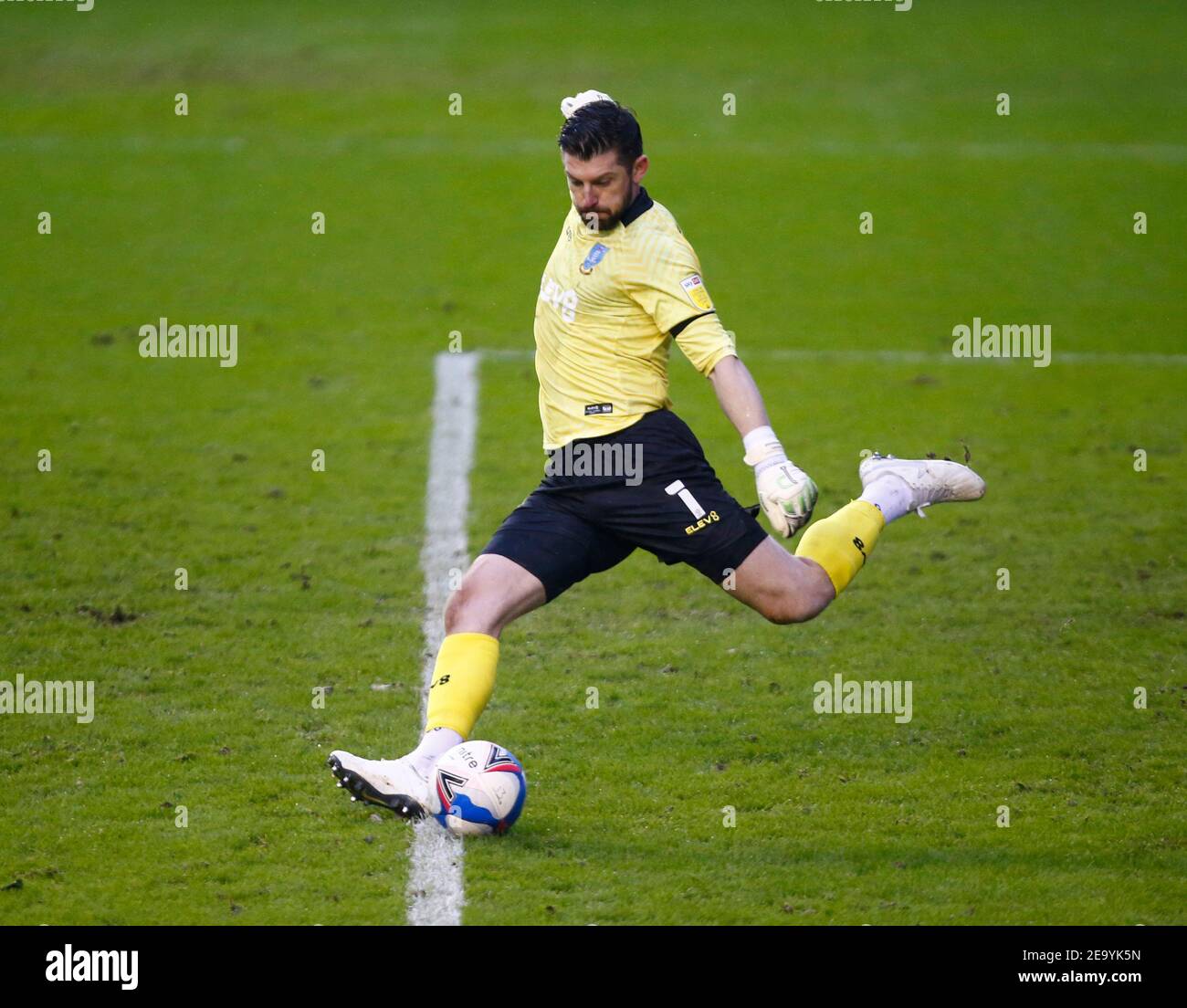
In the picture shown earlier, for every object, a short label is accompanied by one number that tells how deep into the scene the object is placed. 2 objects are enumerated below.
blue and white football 10.27
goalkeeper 10.57
